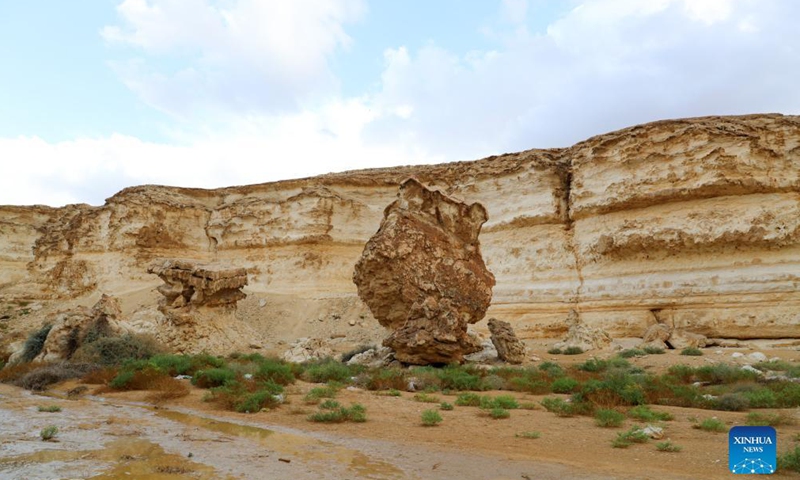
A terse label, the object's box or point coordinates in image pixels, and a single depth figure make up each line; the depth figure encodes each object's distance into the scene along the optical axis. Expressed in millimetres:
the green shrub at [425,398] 7713
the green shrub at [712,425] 5438
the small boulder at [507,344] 12234
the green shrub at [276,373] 9438
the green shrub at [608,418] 5926
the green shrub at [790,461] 4031
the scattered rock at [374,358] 12094
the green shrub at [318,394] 7705
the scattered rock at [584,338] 15352
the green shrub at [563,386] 8391
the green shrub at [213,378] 9242
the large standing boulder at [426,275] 11242
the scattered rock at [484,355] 12812
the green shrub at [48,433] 5259
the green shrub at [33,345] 13720
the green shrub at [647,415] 6133
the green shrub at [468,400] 7492
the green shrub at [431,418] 6177
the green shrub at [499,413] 6539
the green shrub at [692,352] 12667
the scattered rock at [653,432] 5270
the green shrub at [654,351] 13359
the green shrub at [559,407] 6711
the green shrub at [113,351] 12398
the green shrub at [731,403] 6582
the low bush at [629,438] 5039
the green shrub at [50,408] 7168
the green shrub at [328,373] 10070
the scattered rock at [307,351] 14271
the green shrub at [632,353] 12923
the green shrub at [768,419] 5630
